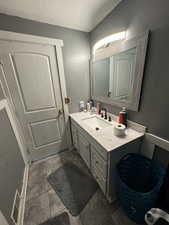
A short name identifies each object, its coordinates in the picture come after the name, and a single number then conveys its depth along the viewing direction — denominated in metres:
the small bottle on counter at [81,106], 1.95
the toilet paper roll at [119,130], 1.03
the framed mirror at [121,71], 1.01
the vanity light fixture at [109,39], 1.14
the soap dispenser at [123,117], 1.24
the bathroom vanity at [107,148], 0.93
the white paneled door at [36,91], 1.32
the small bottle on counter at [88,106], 1.94
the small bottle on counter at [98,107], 1.75
